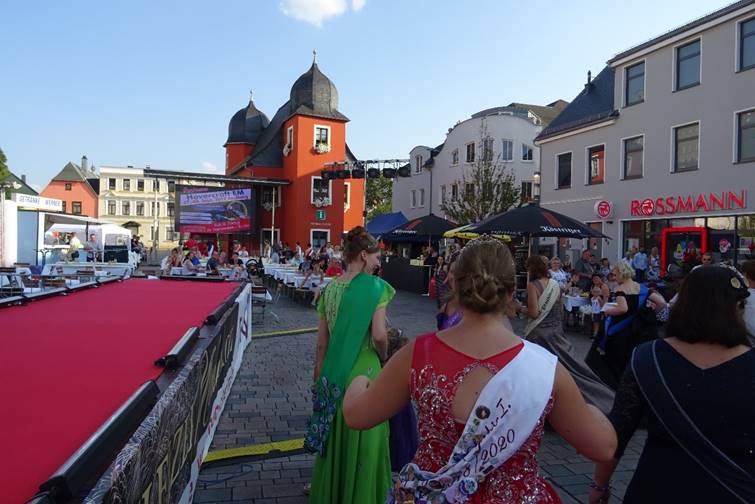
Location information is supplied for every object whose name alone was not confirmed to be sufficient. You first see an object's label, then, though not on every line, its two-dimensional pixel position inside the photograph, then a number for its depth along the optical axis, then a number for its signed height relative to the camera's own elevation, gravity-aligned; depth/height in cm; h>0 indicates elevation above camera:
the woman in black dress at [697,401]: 199 -56
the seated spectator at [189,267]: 1674 -73
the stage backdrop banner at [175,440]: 192 -92
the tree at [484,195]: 3023 +304
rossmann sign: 1759 +174
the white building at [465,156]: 3606 +644
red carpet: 216 -79
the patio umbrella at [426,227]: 2042 +81
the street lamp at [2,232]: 2002 +30
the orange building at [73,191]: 6994 +649
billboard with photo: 3688 +240
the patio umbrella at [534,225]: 1293 +62
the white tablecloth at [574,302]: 1231 -113
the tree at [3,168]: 4175 +565
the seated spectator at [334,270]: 1470 -62
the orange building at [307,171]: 3903 +554
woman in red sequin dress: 164 -45
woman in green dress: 314 -99
